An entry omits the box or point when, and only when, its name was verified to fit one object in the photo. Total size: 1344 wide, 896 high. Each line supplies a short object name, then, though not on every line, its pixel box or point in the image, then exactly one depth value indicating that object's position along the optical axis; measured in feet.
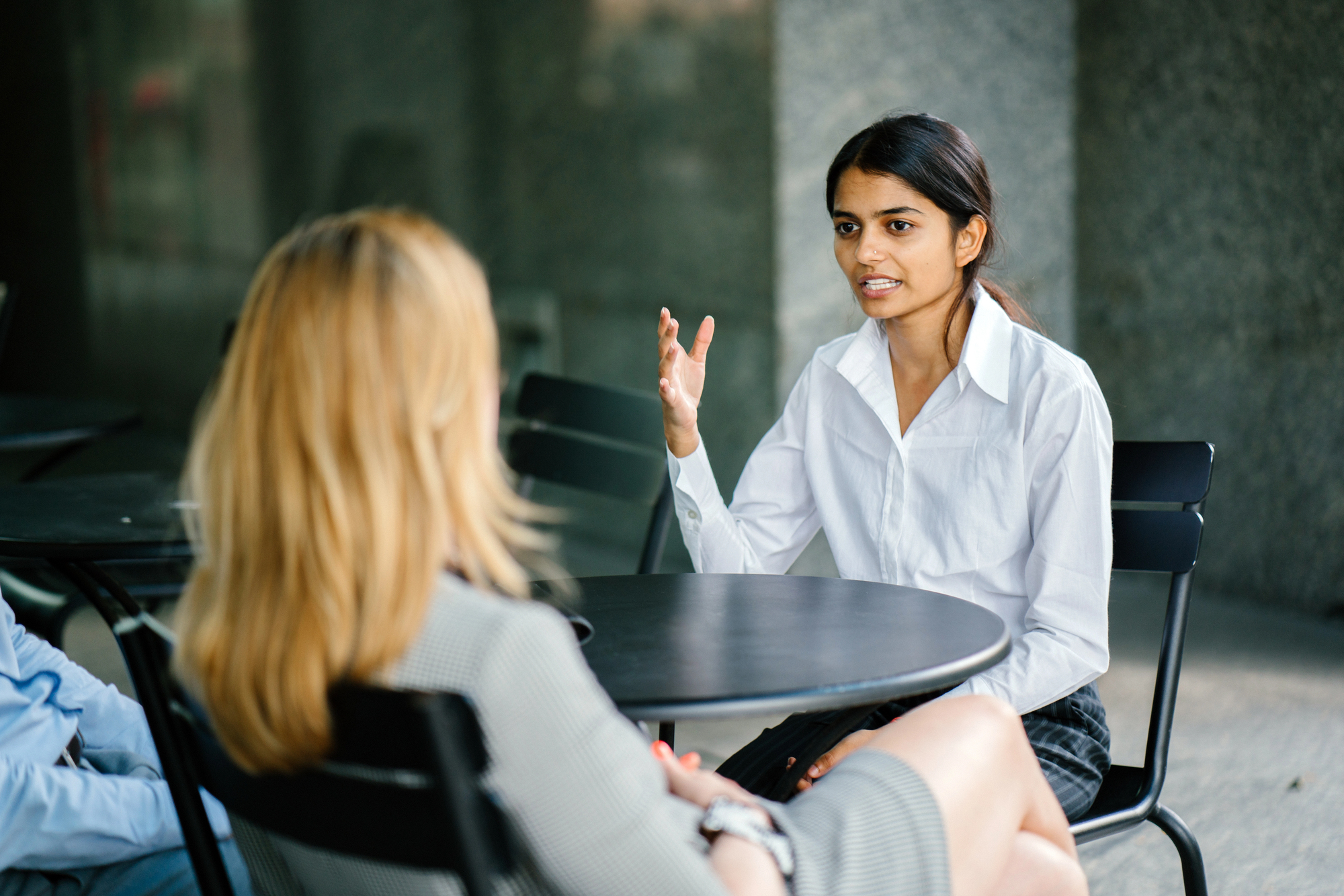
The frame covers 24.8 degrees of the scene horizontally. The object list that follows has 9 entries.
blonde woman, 8.47
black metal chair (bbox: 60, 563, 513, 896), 7.83
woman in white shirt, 10.43
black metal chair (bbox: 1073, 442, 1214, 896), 10.28
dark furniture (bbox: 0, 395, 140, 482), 13.23
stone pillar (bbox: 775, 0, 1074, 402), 16.33
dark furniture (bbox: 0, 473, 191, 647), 10.76
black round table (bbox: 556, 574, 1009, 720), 9.11
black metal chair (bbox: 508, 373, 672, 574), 12.17
